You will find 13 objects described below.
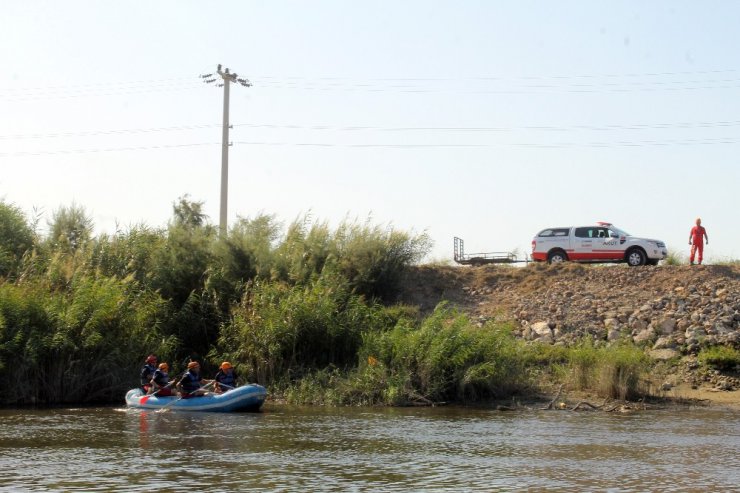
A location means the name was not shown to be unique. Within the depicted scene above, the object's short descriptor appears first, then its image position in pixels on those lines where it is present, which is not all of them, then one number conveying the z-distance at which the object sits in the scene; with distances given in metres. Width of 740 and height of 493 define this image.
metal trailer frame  40.73
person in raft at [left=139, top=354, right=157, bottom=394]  27.33
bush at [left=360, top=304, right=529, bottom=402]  27.19
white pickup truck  37.72
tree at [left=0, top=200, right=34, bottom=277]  35.81
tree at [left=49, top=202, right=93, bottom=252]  36.31
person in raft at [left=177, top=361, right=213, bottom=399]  26.91
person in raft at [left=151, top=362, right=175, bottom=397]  26.75
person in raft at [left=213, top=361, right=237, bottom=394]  26.97
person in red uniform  36.69
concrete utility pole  39.88
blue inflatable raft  25.88
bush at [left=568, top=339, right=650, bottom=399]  26.77
